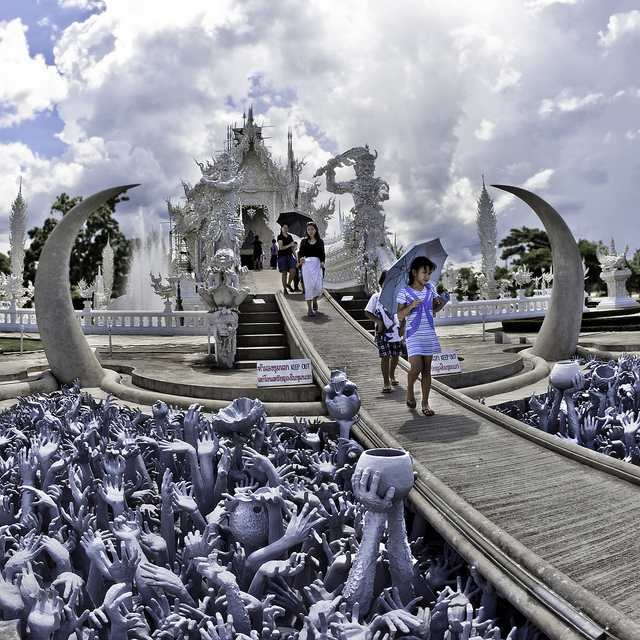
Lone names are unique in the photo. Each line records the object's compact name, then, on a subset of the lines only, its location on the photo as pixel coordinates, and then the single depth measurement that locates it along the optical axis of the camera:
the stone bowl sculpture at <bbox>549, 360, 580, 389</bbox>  5.38
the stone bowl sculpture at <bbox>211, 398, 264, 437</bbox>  4.43
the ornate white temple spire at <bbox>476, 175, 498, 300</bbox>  29.78
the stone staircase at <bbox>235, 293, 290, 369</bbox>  9.32
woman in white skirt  9.63
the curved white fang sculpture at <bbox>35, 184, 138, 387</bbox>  8.05
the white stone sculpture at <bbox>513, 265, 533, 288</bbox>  32.81
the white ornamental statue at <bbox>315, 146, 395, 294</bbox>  12.04
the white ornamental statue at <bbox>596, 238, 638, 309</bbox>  25.56
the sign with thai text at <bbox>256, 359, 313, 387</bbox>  6.30
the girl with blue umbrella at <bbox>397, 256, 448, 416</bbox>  5.19
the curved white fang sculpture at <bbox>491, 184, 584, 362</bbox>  9.52
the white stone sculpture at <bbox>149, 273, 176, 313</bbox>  20.59
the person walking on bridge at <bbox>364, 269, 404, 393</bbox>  6.15
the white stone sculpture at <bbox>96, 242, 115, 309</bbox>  36.00
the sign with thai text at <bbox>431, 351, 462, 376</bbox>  6.84
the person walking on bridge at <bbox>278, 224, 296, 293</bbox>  10.96
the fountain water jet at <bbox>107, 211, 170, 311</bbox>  31.78
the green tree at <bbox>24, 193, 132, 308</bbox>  36.53
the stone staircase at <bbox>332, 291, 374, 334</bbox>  10.34
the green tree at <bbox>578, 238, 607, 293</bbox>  52.16
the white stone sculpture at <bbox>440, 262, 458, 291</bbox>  23.08
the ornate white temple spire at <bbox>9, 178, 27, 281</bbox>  28.23
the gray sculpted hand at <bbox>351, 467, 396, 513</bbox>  2.67
